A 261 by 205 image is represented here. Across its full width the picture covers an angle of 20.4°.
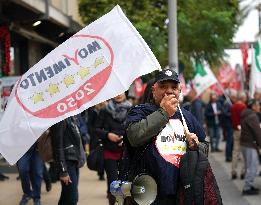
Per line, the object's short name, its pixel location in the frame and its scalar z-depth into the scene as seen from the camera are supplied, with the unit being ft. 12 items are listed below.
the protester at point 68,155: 23.85
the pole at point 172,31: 46.03
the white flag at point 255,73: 48.67
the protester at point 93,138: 33.77
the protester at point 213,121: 70.95
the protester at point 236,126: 46.44
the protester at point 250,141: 37.55
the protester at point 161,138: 15.23
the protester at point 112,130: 28.43
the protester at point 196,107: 62.85
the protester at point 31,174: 33.47
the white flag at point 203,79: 75.77
